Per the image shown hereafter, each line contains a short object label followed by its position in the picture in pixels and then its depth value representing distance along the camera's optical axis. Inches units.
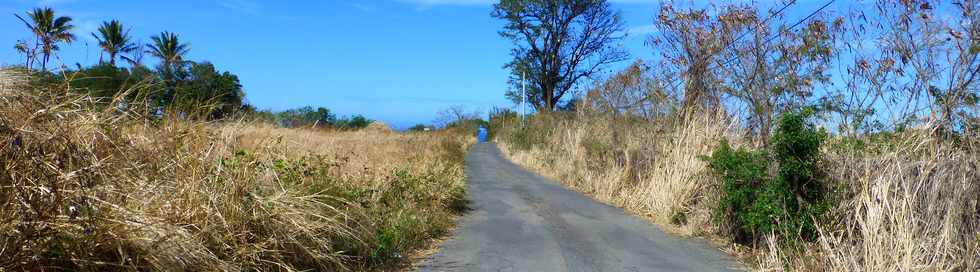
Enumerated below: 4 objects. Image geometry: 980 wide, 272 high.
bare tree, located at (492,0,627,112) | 1724.9
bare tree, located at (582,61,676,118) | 503.5
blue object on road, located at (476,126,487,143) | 2051.4
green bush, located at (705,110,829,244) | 275.9
